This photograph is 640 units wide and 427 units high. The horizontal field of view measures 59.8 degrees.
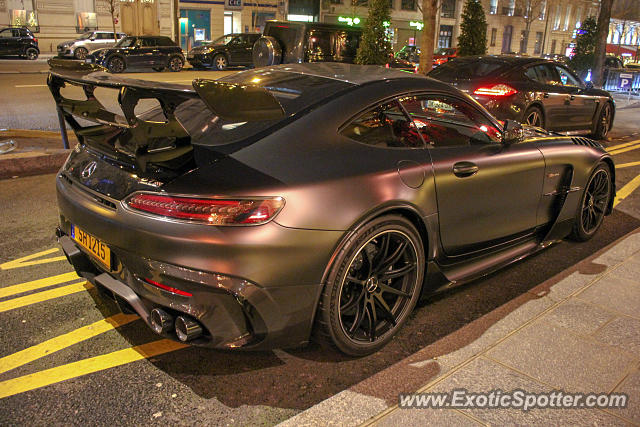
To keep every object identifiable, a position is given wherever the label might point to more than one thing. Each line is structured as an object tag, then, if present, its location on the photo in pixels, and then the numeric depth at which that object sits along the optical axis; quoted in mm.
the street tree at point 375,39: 15164
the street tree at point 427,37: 15375
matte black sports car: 2436
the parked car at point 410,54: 30731
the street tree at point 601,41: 20250
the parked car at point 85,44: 26375
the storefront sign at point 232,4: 37625
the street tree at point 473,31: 16734
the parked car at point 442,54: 26641
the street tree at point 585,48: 22141
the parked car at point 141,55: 21188
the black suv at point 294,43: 13617
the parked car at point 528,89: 8523
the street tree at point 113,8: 32806
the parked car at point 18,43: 26922
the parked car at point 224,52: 24328
